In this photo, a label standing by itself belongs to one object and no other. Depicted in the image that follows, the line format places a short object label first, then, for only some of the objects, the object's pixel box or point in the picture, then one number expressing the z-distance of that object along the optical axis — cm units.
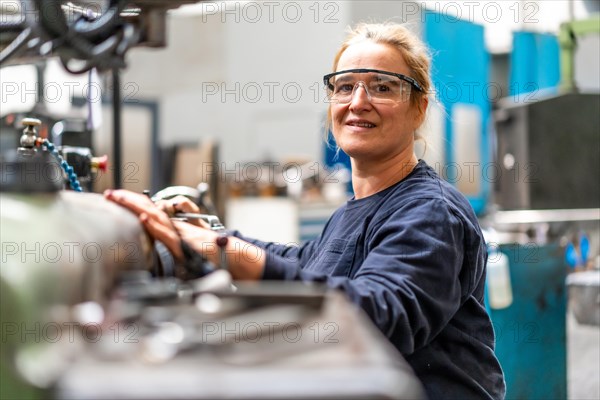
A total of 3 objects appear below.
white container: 234
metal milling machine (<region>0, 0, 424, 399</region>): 53
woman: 107
